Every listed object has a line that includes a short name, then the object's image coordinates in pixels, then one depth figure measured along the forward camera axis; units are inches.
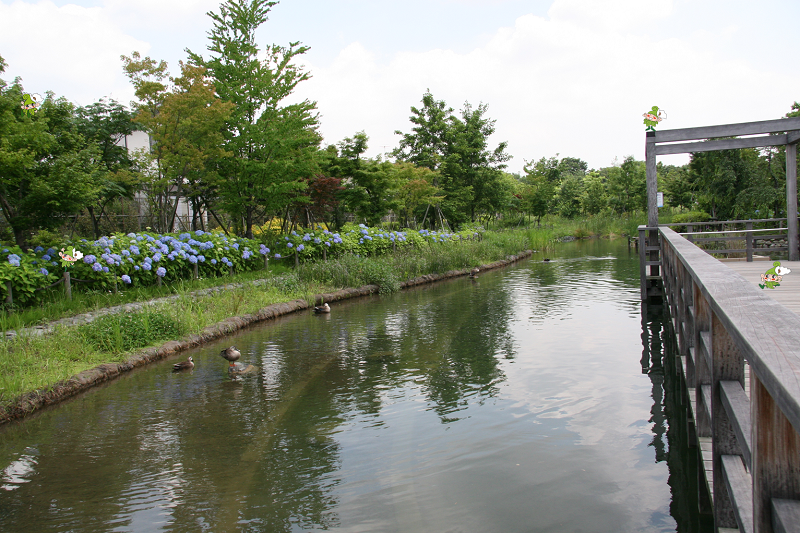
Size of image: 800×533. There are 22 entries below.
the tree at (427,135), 1226.3
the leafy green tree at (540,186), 1646.2
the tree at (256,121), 636.7
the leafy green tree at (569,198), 1838.1
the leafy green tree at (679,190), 1331.6
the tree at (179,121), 558.6
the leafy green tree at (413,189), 951.6
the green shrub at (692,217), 1033.0
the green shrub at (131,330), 308.0
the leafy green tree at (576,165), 3314.2
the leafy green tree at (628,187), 1619.1
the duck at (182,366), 293.6
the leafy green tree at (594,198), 1766.7
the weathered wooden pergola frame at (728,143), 401.1
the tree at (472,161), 1206.3
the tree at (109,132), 619.9
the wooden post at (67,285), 375.7
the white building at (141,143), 862.8
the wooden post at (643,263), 458.0
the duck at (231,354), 280.4
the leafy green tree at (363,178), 861.2
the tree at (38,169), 382.0
